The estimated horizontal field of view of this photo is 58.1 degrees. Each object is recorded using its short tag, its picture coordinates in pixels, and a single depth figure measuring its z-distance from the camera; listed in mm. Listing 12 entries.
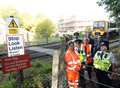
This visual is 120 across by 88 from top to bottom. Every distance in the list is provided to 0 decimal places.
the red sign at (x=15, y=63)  2580
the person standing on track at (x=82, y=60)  2790
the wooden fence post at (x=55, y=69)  2215
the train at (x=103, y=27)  11808
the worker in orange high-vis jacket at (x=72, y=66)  2463
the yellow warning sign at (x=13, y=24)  2661
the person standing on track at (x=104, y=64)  2885
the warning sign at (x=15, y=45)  2630
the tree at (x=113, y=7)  5750
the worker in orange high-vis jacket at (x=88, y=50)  3302
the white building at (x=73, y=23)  48089
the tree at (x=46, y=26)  21924
